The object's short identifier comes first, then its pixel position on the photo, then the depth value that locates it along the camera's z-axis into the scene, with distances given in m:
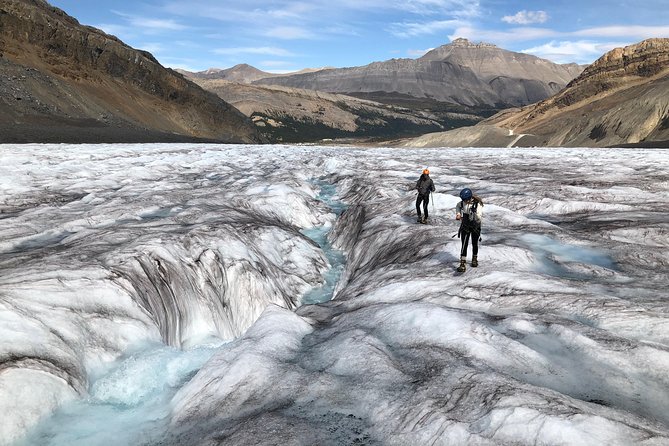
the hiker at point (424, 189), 16.28
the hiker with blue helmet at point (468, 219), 10.12
